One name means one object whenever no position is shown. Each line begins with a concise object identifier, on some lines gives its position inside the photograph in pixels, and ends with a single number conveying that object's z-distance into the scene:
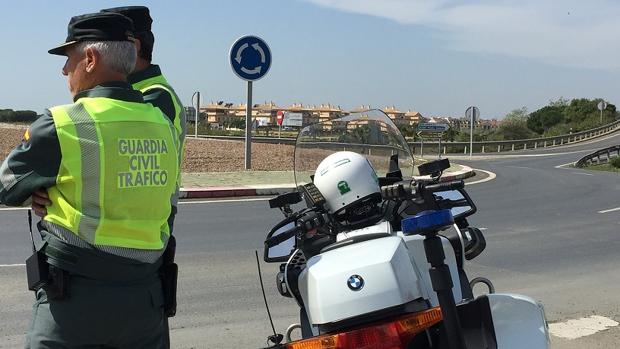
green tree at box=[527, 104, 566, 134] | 83.75
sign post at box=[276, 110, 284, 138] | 48.83
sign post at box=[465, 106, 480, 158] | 33.56
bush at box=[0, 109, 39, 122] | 54.22
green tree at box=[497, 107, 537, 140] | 69.50
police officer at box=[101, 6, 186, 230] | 2.89
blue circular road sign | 15.97
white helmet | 2.85
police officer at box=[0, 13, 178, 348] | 2.08
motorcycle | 2.23
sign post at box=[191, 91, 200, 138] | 31.99
